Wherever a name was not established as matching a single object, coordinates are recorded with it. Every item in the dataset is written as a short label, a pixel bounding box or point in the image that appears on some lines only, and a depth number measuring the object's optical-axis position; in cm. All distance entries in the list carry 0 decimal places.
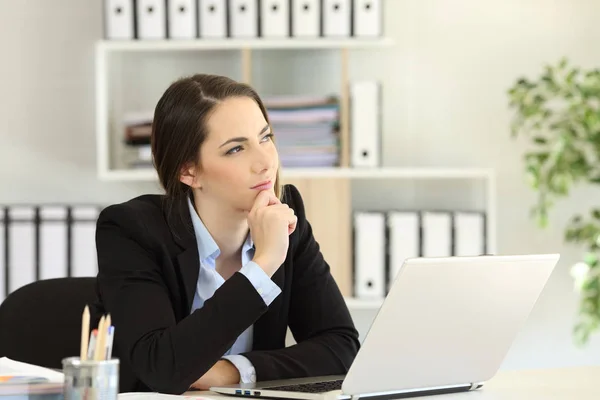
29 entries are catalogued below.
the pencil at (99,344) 204
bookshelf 577
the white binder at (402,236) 579
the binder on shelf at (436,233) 578
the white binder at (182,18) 576
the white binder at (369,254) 582
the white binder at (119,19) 577
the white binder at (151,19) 576
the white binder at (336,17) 572
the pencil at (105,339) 204
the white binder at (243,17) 575
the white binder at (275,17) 574
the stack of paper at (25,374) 217
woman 291
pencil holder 203
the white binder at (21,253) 583
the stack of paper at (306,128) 575
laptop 246
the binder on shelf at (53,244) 581
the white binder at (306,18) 573
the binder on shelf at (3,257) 580
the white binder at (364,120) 574
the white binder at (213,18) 575
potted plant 570
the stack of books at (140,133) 586
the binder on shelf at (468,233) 580
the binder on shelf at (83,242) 581
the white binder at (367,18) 573
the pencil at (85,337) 200
